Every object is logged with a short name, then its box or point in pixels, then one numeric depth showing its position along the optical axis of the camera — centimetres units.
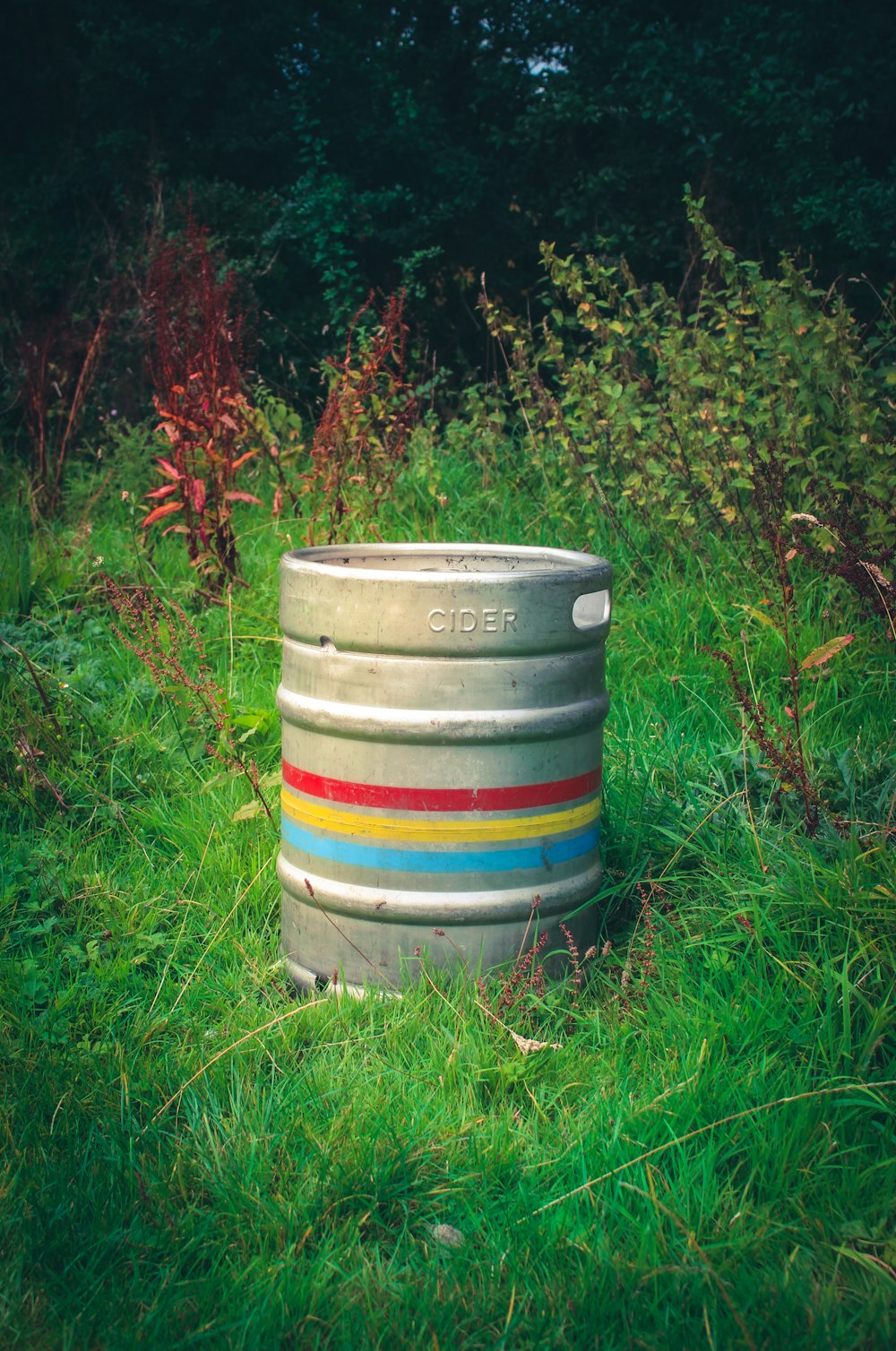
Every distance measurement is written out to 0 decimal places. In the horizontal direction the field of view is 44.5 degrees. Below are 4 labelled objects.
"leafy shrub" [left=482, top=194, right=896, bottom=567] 368
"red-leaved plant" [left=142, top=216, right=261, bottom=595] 408
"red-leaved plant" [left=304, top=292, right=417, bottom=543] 416
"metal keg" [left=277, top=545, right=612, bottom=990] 206
